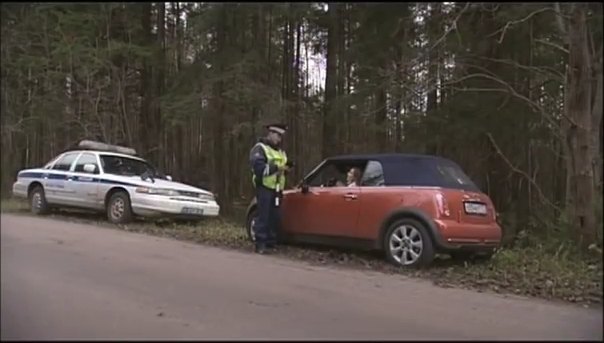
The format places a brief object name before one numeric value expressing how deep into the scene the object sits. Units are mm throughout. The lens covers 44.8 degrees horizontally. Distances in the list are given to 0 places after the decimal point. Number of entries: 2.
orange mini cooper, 7684
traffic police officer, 8379
